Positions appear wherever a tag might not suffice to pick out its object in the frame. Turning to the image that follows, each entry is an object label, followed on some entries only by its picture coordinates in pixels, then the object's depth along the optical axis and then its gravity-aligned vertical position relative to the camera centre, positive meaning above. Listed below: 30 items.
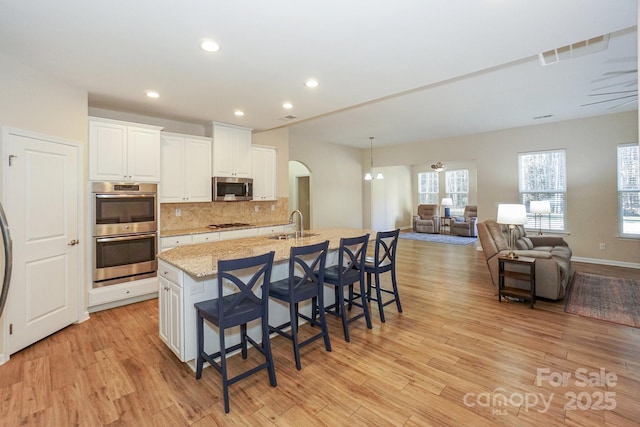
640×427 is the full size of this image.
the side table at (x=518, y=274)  3.72 -0.78
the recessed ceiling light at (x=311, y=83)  3.35 +1.48
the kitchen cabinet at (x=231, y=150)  5.00 +1.10
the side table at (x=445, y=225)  10.99 -0.41
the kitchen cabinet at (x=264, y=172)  5.59 +0.80
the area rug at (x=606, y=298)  3.42 -1.12
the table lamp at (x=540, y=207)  5.80 +0.12
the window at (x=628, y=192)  5.58 +0.40
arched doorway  8.99 +0.76
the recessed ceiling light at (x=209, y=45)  2.49 +1.43
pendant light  8.75 +1.11
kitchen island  2.33 -0.59
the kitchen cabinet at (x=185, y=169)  4.46 +0.71
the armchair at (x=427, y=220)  10.73 -0.22
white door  2.72 -0.18
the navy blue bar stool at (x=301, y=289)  2.38 -0.63
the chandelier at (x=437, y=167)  10.05 +1.57
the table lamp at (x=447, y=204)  11.37 +0.37
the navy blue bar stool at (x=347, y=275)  2.85 -0.61
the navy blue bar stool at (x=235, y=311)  1.98 -0.68
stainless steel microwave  4.96 +0.44
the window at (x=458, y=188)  11.45 +0.98
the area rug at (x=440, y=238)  8.75 -0.76
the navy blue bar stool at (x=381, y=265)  3.29 -0.58
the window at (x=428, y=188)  12.07 +1.06
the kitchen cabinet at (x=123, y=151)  3.62 +0.81
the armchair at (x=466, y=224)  9.85 -0.33
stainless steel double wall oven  3.63 -0.21
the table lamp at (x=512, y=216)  3.97 -0.03
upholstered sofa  3.81 -0.58
